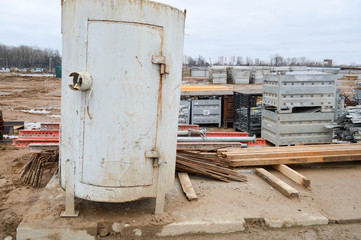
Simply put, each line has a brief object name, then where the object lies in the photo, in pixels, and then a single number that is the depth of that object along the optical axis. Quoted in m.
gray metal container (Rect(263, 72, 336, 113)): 7.69
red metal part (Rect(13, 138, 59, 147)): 6.71
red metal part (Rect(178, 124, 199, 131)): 7.83
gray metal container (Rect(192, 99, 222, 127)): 11.14
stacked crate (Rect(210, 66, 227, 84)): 30.86
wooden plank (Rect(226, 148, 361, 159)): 5.68
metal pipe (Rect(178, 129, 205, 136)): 6.81
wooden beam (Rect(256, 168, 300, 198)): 4.45
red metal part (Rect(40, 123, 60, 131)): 7.17
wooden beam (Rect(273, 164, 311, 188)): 4.97
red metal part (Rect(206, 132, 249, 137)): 7.27
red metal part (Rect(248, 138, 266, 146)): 7.71
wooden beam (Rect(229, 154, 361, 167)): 5.57
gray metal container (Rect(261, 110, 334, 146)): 7.94
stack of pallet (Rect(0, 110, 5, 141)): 8.45
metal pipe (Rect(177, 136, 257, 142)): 6.30
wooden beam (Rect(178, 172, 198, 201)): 4.22
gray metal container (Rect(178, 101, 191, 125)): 10.94
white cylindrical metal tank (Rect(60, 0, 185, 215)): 3.24
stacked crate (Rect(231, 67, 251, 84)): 30.21
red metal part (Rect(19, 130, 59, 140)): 7.07
